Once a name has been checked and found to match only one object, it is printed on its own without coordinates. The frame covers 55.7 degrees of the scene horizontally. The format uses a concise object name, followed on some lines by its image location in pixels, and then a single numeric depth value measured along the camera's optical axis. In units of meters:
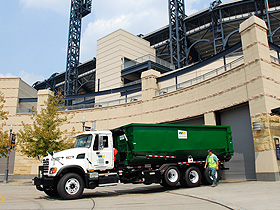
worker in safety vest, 13.35
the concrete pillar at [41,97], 32.78
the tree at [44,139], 23.36
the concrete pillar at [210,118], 20.43
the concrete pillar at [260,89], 15.72
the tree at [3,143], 24.57
